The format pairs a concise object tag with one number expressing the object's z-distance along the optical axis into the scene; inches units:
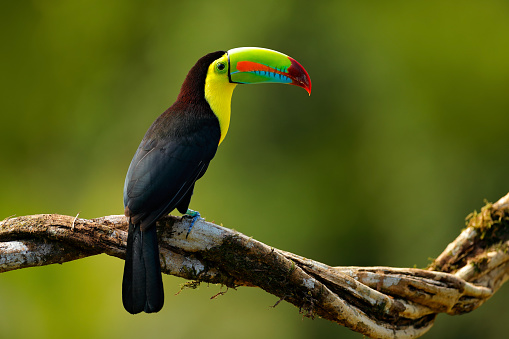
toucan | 391.2
